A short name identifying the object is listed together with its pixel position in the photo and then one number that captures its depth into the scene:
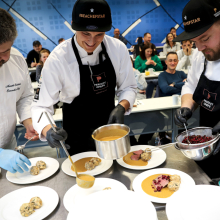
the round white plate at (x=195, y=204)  0.88
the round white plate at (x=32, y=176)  1.35
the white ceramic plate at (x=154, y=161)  1.38
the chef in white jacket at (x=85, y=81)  1.40
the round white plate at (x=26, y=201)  1.07
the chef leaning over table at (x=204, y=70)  1.30
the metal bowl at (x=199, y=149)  1.16
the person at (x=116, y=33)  8.14
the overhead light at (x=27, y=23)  8.82
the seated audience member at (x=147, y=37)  8.04
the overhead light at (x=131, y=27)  9.79
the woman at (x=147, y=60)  5.73
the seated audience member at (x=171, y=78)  3.92
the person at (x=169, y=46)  7.87
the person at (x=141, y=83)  4.21
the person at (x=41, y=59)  4.68
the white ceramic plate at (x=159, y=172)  1.10
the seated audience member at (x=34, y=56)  7.02
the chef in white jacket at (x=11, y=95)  1.31
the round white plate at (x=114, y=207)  0.84
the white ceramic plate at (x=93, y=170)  1.38
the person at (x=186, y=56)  5.44
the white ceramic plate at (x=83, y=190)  1.11
